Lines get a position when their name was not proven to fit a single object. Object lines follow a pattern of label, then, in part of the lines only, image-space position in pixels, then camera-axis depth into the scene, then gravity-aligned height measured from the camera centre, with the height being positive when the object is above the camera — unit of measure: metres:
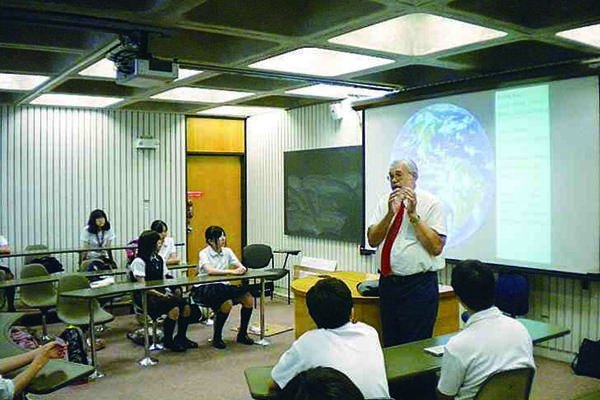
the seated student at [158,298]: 5.39 -0.87
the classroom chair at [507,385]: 2.24 -0.70
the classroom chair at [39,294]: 5.70 -0.89
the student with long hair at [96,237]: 7.24 -0.44
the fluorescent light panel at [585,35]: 4.24 +1.14
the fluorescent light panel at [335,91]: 6.38 +1.15
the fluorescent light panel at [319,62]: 5.00 +1.15
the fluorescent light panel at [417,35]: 4.25 +1.17
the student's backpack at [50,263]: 6.90 -0.71
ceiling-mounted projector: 4.09 +0.87
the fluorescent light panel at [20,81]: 5.82 +1.17
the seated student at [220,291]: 5.65 -0.85
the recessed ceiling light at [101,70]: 5.35 +1.15
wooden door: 8.66 +0.02
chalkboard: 6.83 +0.06
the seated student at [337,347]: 2.21 -0.55
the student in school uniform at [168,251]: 6.71 -0.58
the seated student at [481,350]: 2.30 -0.58
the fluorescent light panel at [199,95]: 6.78 +1.18
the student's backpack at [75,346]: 4.74 -1.14
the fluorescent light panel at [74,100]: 6.94 +1.18
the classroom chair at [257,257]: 6.83 -0.65
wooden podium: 4.40 -0.84
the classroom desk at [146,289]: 4.73 -0.71
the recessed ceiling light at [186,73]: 5.33 +1.13
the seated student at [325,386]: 1.25 -0.39
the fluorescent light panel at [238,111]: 8.03 +1.18
